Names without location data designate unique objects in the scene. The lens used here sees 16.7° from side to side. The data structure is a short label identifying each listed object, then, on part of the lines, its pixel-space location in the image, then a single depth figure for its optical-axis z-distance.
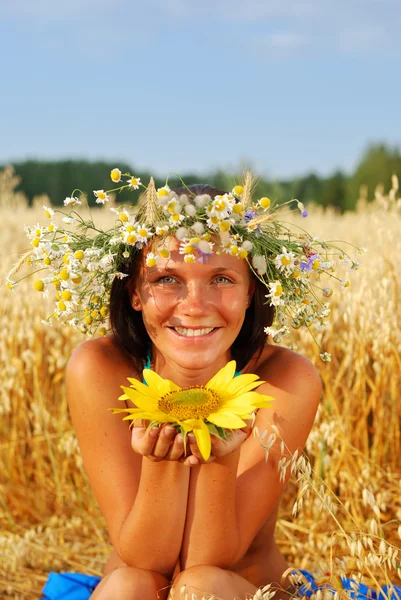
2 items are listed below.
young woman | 1.50
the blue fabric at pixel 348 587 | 1.50
